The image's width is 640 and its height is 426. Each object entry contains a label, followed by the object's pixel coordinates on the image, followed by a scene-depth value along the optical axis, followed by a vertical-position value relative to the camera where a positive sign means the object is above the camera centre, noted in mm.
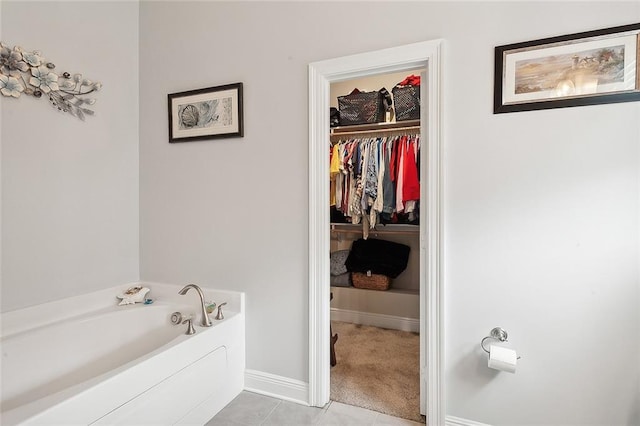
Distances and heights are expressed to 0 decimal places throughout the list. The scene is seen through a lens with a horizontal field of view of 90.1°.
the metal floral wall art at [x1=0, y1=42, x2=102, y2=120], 1709 +745
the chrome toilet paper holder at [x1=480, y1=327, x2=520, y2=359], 1529 -607
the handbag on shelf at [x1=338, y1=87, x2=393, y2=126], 2848 +921
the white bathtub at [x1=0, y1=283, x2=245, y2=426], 1275 -781
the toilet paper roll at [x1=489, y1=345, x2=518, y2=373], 1432 -684
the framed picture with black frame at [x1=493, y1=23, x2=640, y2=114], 1344 +612
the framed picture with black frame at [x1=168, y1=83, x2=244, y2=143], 2061 +639
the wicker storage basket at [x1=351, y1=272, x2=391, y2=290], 3165 -731
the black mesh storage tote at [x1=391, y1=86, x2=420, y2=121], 2631 +894
